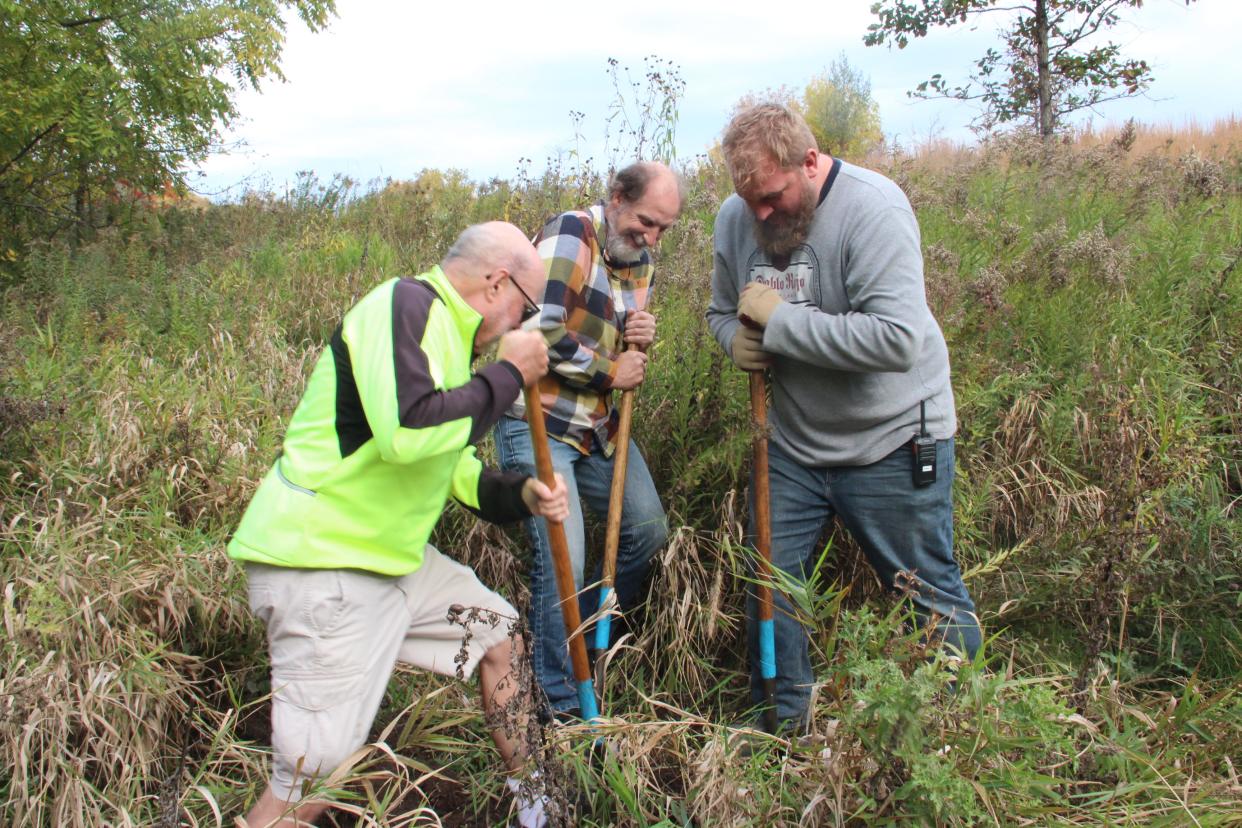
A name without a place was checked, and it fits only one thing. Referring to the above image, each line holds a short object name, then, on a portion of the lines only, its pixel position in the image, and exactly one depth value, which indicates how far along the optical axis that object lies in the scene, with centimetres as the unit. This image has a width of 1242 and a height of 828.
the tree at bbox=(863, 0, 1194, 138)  1186
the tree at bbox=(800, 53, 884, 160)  2030
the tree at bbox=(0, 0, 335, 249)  615
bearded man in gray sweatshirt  303
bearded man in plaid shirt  345
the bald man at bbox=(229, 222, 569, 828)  252
